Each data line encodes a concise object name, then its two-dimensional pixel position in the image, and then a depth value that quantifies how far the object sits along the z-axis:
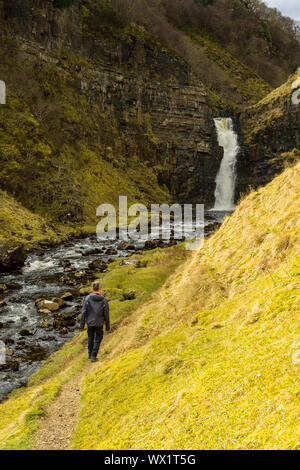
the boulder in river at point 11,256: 23.80
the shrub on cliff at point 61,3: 59.62
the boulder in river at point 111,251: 29.58
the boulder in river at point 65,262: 25.27
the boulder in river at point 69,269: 24.05
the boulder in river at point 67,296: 18.39
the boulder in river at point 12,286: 20.48
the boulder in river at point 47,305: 17.05
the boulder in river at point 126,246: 31.36
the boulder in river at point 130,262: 21.50
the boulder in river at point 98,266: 23.95
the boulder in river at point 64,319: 15.15
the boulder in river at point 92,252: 29.25
